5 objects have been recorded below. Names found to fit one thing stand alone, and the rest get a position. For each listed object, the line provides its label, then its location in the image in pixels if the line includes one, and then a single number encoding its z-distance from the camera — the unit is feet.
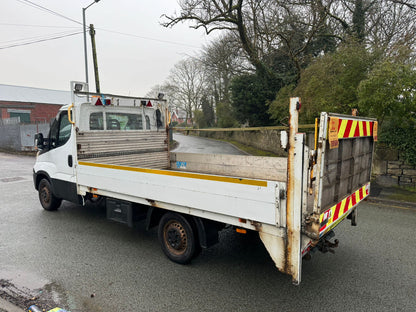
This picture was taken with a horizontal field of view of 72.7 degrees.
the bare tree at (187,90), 139.13
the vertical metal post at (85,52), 48.75
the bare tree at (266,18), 45.96
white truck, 8.79
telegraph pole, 48.26
